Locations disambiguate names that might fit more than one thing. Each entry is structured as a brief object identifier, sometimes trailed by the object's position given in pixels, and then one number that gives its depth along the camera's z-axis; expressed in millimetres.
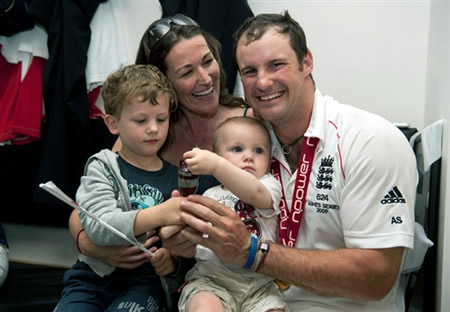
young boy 1532
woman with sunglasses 1888
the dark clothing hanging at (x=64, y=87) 2639
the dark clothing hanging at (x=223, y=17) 2629
